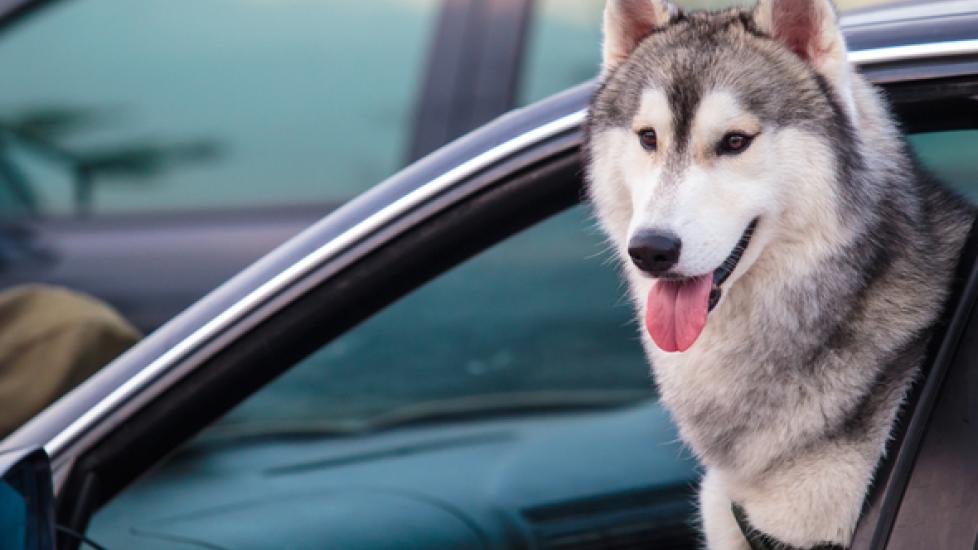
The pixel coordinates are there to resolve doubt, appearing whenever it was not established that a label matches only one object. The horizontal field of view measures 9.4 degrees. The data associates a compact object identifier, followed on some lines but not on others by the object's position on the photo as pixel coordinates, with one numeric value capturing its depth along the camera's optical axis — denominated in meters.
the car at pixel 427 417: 4.25
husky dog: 4.29
